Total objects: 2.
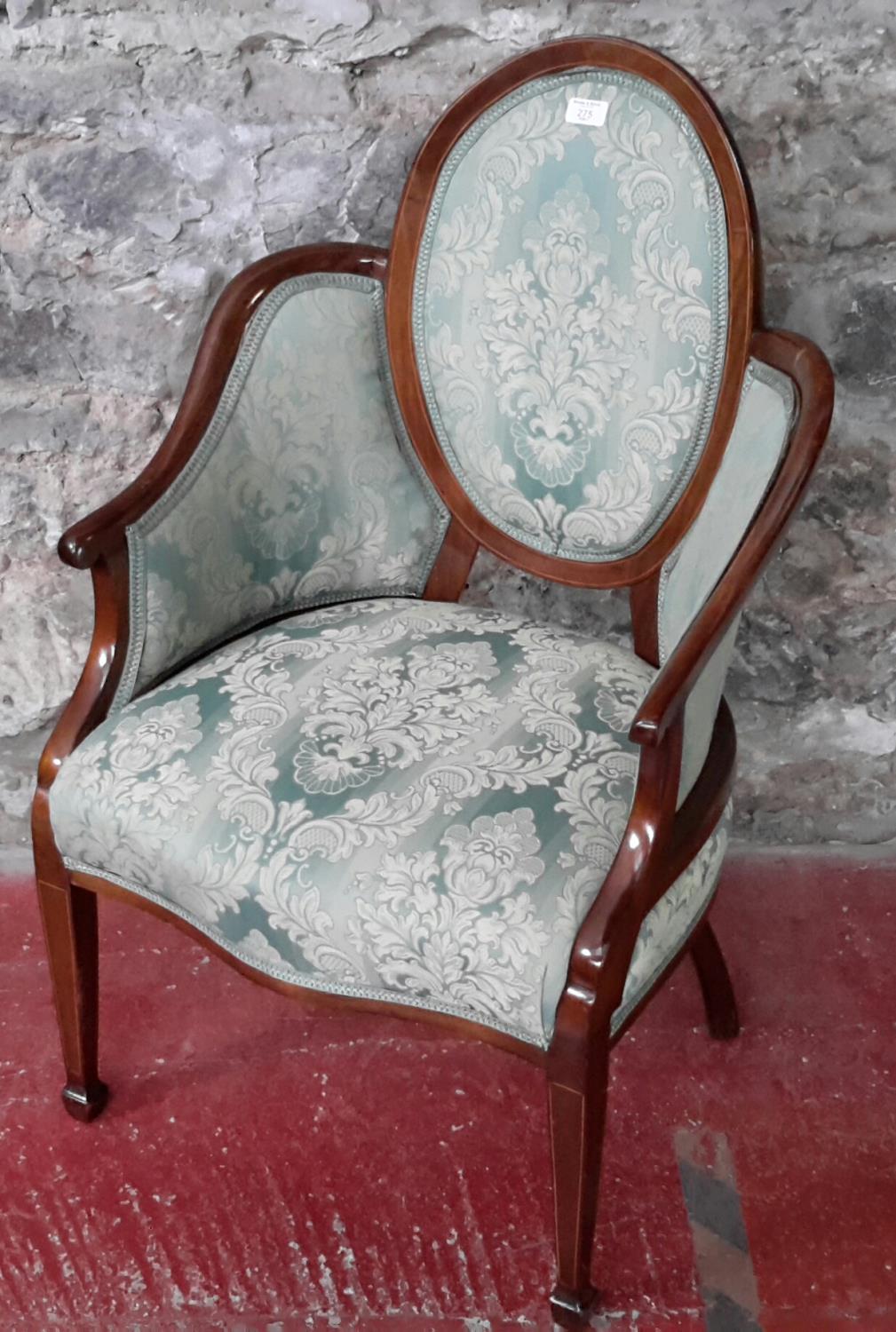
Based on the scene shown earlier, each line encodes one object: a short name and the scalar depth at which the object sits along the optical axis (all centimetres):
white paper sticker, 127
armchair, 106
